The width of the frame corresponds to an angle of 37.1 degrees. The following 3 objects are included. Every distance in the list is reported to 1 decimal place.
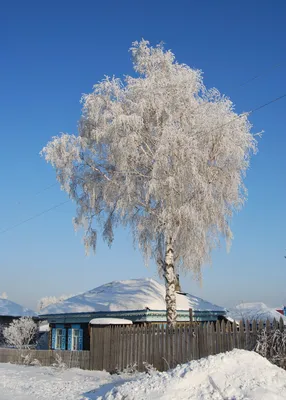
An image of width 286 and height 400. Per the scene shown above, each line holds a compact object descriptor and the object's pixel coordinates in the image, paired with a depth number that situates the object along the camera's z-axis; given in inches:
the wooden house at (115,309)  978.7
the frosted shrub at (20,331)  1102.4
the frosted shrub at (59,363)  824.7
